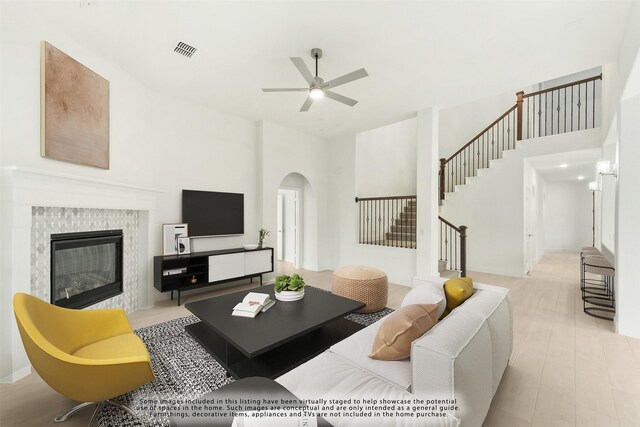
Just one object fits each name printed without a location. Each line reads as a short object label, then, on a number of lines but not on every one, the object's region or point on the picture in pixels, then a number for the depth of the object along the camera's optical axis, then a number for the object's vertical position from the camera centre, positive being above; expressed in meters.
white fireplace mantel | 2.17 -0.15
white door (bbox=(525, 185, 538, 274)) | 5.97 -0.36
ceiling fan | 2.64 +1.35
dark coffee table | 1.99 -0.90
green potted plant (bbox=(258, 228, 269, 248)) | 5.07 -0.44
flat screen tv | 4.39 +0.00
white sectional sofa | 1.25 -0.89
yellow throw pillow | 2.08 -0.62
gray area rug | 1.78 -1.33
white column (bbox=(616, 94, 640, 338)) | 2.93 -0.11
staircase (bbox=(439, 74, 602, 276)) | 5.69 +0.81
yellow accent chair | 1.52 -0.91
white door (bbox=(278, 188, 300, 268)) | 6.83 -0.34
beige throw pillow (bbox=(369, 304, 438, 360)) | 1.58 -0.70
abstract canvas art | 2.55 +1.05
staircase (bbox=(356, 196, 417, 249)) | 6.03 -0.34
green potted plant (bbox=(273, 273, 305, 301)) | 2.72 -0.77
